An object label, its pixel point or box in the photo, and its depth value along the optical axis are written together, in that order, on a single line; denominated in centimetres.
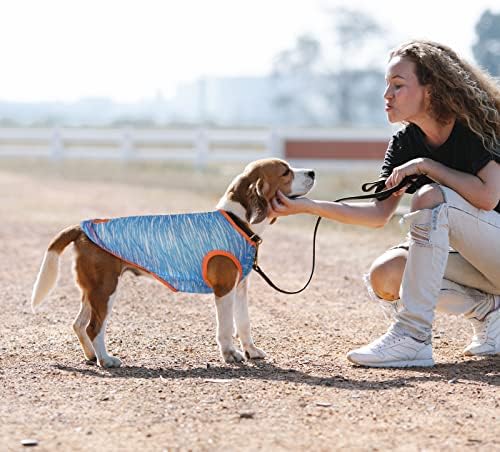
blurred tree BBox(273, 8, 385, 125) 5497
